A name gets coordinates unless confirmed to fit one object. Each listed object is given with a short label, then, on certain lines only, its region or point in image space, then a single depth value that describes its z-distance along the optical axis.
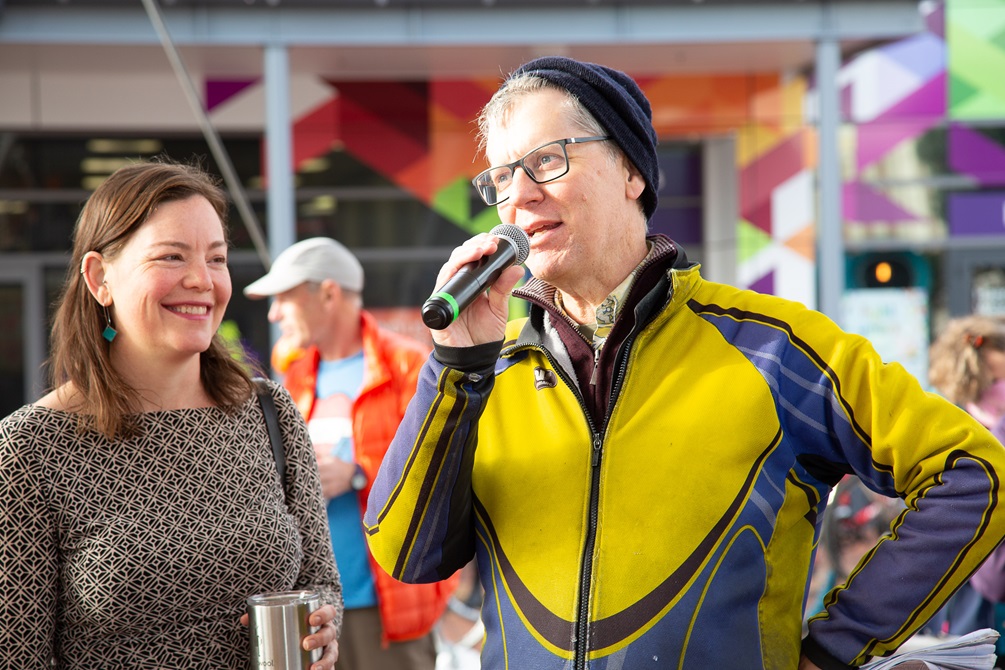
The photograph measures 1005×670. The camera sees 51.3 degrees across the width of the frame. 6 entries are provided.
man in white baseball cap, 3.95
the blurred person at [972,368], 4.48
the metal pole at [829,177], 9.02
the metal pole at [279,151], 8.48
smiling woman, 2.04
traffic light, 10.62
